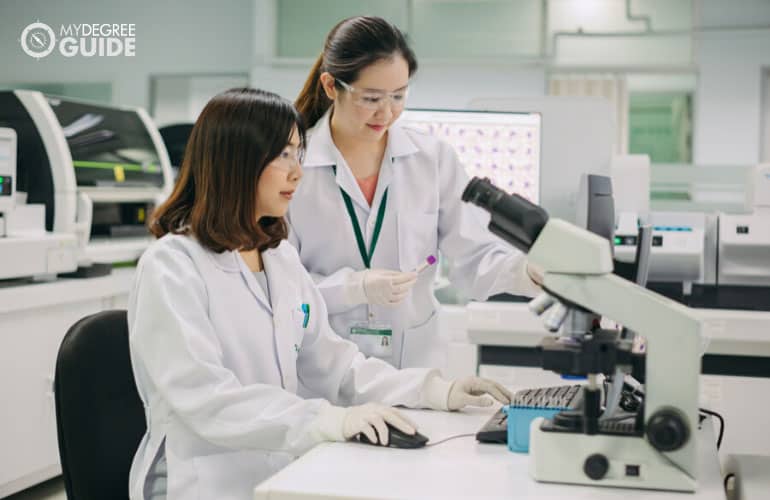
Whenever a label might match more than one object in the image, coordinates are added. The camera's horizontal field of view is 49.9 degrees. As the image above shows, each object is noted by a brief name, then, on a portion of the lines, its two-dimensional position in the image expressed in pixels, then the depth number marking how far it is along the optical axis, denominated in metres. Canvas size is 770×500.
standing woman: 1.67
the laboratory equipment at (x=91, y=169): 3.07
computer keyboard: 1.21
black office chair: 1.27
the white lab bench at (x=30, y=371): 2.68
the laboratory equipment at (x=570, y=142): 2.92
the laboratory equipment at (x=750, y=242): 2.73
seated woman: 1.20
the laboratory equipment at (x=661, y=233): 2.73
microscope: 1.03
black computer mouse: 1.18
